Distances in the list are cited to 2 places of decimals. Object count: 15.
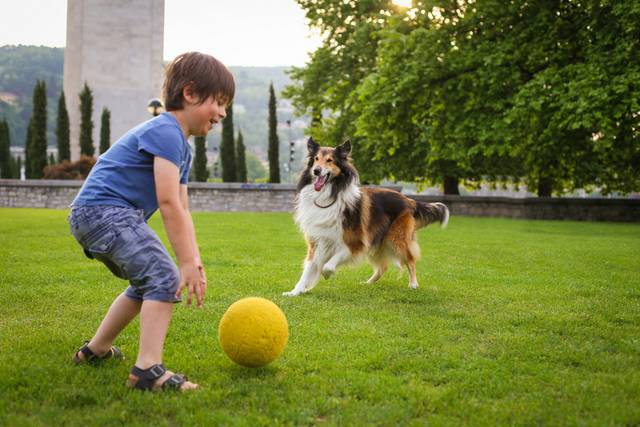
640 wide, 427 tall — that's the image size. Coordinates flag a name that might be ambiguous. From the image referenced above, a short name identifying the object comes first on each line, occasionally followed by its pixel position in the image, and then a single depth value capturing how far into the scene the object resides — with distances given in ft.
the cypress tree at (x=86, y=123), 122.11
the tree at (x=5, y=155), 137.80
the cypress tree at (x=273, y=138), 122.43
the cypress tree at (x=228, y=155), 121.90
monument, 133.90
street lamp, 83.05
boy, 10.80
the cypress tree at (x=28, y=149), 122.21
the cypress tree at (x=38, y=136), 116.98
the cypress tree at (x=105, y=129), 122.11
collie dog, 23.58
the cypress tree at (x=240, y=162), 135.54
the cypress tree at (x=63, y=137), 121.80
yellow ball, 12.52
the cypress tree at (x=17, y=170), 147.84
